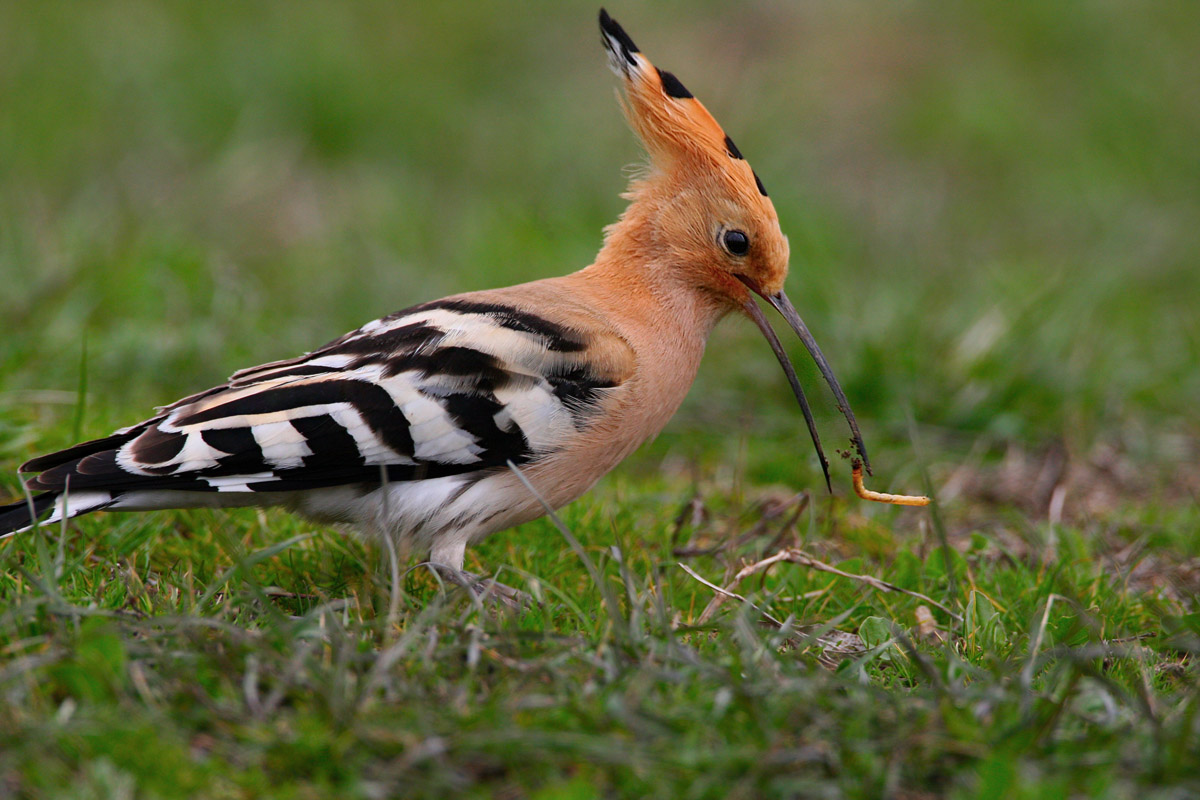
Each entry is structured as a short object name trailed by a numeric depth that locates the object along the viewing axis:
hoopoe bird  4.89
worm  5.18
